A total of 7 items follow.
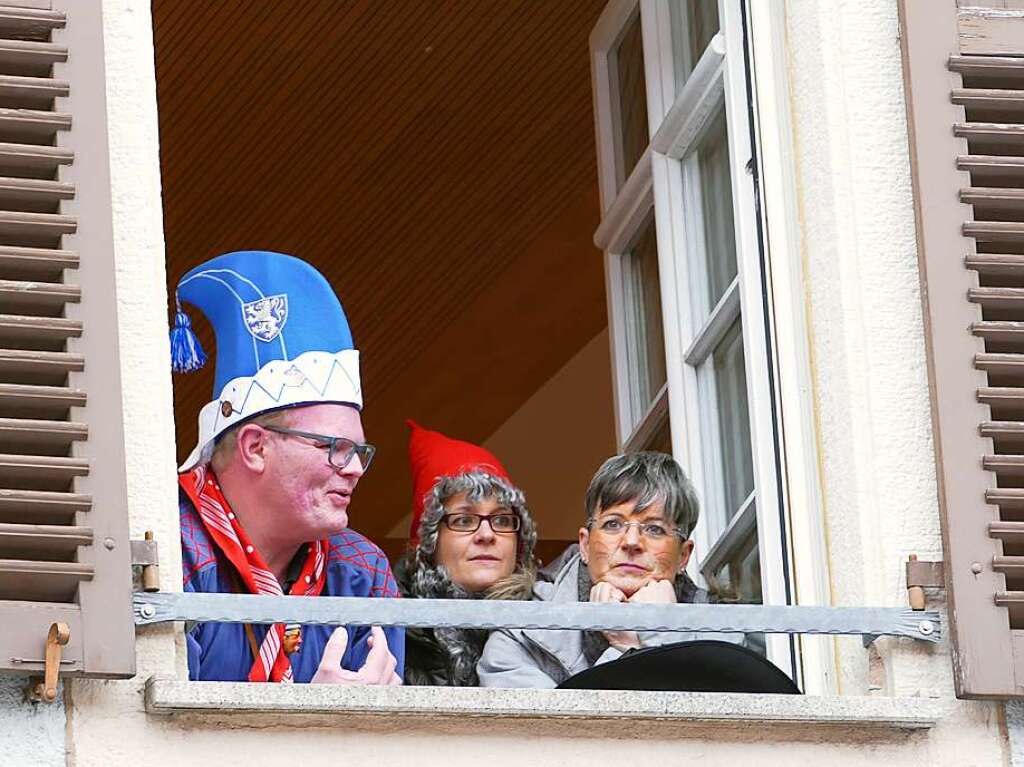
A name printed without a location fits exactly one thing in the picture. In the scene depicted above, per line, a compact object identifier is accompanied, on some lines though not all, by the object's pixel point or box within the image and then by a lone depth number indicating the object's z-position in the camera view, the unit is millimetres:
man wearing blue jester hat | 8820
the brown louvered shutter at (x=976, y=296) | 8023
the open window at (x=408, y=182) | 14109
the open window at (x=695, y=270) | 9320
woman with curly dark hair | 9992
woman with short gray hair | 9008
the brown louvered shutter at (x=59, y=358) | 7465
